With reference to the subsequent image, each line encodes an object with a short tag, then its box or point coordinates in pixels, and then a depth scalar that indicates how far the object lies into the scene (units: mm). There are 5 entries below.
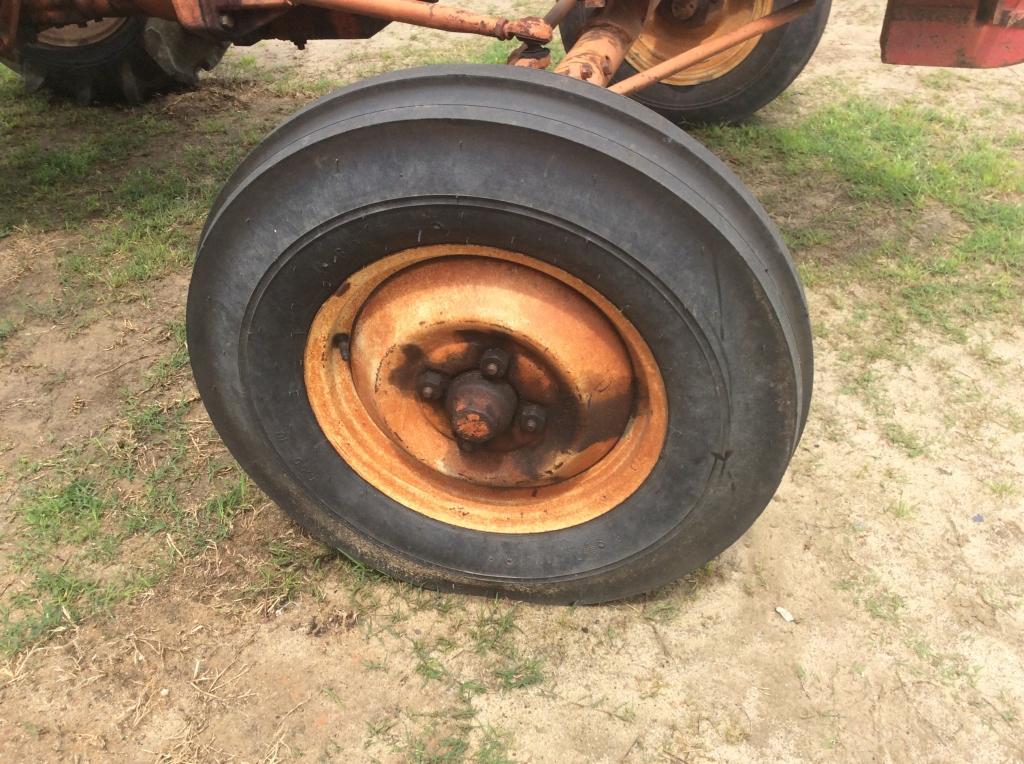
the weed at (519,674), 1818
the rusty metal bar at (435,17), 1880
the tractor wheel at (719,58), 3580
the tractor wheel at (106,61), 3727
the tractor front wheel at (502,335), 1432
